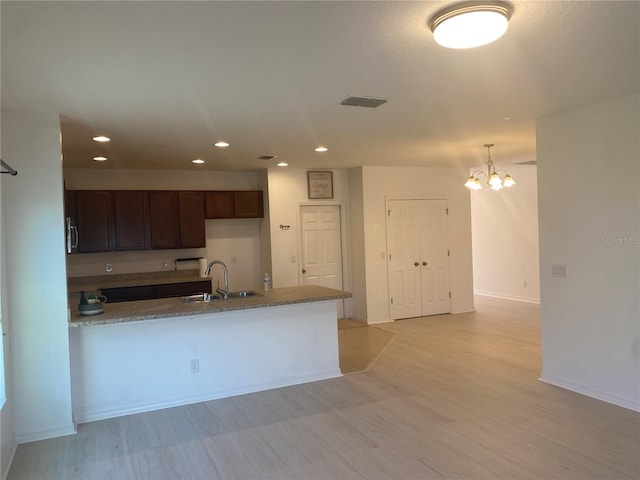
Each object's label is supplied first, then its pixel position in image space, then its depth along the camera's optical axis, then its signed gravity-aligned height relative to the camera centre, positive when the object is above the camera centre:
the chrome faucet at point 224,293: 4.49 -0.51
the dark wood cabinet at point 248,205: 6.95 +0.54
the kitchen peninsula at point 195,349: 3.74 -0.96
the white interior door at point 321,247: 7.18 -0.14
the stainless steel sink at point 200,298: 4.35 -0.55
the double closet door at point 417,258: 7.22 -0.37
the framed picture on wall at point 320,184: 7.11 +0.83
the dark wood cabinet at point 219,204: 6.77 +0.55
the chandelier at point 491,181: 5.55 +0.64
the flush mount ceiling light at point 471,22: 1.96 +0.92
